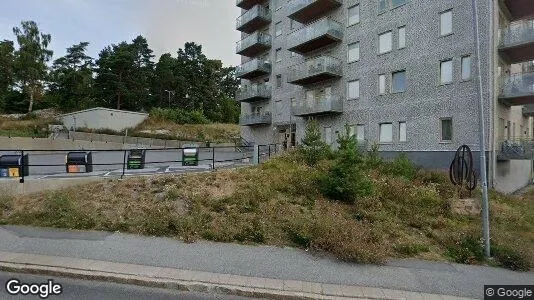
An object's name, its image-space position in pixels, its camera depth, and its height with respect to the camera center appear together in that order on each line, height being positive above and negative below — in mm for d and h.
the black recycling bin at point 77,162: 11945 -325
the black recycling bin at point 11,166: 10602 -422
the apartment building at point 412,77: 17172 +5015
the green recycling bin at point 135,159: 13266 -239
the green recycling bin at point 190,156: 14828 -127
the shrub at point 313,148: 14805 +245
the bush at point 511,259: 7328 -2447
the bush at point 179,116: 47281 +5581
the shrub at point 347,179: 10734 -860
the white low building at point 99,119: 40250 +4349
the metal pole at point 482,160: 8046 -183
